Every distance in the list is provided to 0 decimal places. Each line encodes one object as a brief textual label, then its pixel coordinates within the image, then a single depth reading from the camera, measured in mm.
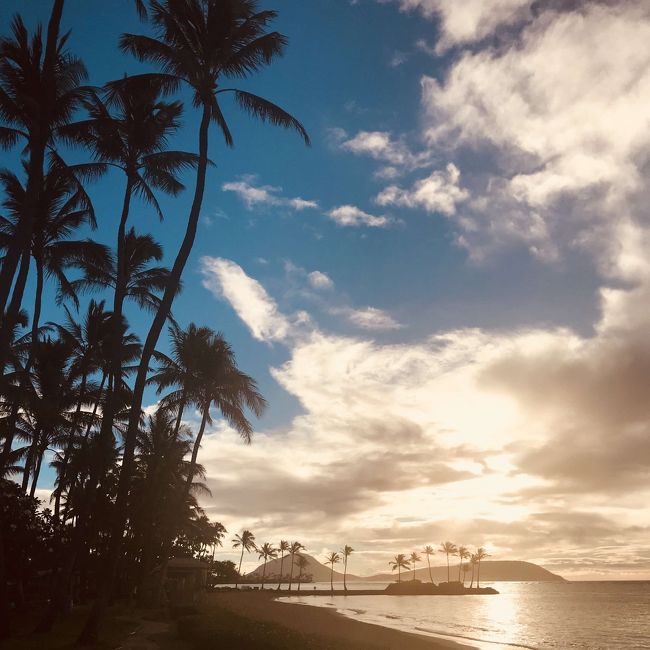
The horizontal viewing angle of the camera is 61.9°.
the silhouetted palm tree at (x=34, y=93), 16531
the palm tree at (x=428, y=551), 179500
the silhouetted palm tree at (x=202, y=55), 17250
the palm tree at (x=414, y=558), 183075
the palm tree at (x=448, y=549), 179750
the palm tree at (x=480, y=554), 171475
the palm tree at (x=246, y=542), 134625
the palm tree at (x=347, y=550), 159375
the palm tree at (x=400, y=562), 170550
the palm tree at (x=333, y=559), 173125
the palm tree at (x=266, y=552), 147875
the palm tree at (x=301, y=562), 147000
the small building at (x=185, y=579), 38100
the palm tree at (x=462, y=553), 181125
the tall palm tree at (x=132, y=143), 19172
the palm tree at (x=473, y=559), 174762
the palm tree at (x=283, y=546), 146488
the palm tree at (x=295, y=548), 143500
